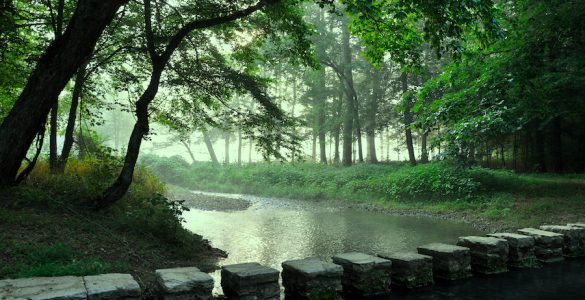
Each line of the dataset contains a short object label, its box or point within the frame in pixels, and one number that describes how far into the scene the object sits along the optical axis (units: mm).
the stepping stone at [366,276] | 3881
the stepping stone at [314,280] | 3547
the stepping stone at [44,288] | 2658
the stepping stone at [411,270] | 4172
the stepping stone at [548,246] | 5332
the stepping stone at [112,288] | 2799
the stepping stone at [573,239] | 5711
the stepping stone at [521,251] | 5062
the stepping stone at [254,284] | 3330
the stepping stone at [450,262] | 4504
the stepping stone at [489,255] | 4770
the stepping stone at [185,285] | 3092
